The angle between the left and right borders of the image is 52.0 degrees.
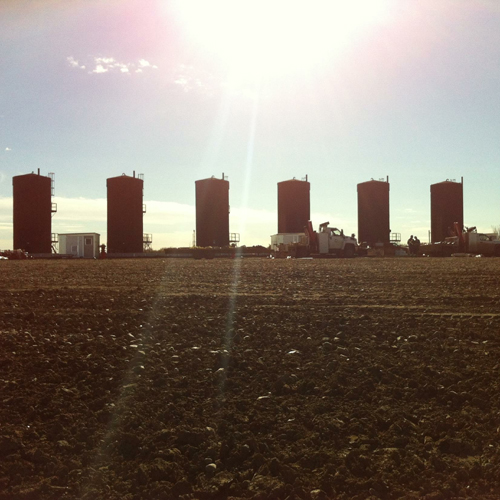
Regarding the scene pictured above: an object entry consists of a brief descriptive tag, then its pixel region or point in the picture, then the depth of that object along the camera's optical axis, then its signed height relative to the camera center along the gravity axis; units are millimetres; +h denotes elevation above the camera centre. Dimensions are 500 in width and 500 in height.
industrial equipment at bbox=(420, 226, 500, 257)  38125 +435
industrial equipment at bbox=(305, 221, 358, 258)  34688 +583
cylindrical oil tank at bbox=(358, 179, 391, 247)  51250 +3752
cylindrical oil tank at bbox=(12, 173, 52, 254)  46250 +3483
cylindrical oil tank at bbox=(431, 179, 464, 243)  51719 +4563
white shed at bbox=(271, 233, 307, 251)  46612 +1221
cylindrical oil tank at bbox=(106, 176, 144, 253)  47688 +3414
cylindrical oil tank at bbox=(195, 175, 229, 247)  49875 +3822
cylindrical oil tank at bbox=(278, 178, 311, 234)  50812 +4670
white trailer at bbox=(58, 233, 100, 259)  46778 +615
